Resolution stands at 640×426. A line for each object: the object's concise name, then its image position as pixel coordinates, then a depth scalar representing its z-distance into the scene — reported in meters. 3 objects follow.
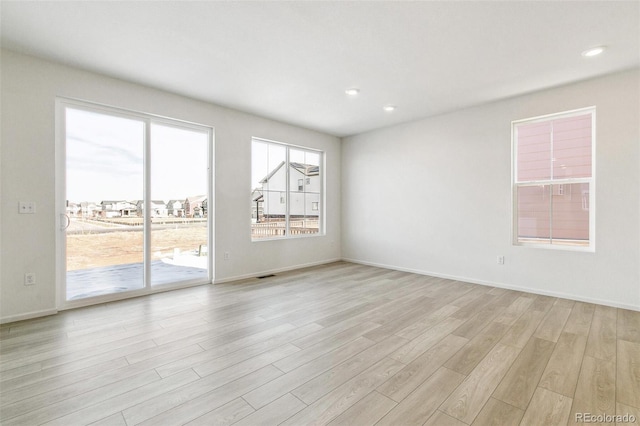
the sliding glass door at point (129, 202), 3.36
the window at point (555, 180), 3.66
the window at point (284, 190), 5.14
